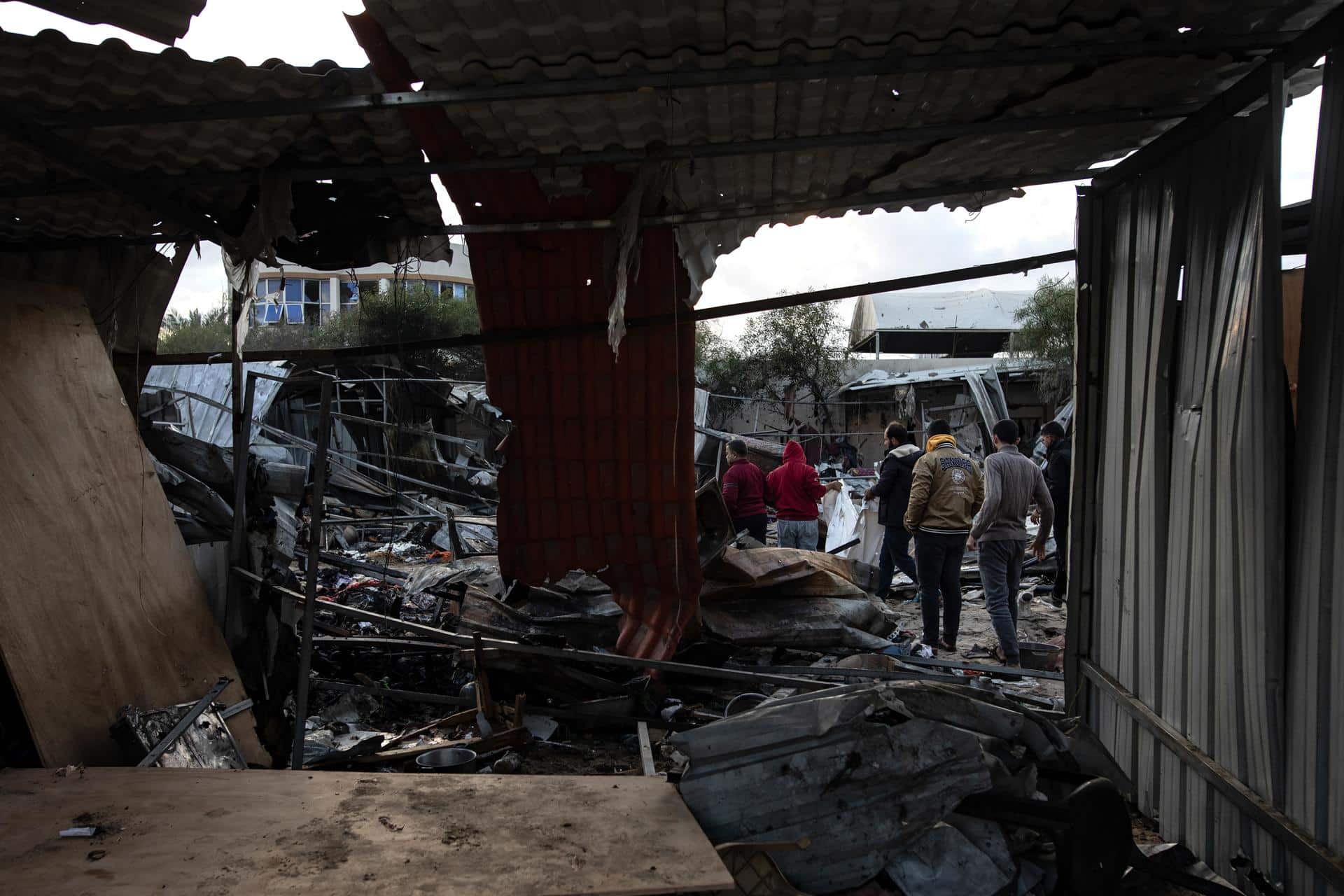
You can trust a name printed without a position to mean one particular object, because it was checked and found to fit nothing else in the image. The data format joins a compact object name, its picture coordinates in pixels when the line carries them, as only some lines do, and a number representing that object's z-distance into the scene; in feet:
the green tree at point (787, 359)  91.91
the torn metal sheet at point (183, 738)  12.87
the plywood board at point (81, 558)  12.85
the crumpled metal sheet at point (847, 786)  10.18
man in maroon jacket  31.86
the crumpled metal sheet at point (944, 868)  10.16
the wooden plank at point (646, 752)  13.89
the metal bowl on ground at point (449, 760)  15.05
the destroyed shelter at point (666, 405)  9.74
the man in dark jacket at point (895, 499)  27.61
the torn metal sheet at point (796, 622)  22.03
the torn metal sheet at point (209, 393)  55.88
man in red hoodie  31.40
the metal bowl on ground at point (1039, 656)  23.09
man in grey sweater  22.21
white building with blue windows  85.40
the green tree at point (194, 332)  94.12
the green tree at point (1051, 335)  72.13
